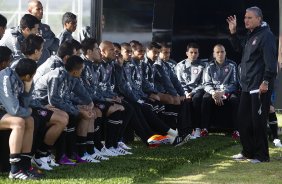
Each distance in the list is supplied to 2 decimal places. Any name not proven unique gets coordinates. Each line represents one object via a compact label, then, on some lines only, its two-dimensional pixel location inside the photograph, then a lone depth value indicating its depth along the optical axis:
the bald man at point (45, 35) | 20.44
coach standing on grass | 18.72
